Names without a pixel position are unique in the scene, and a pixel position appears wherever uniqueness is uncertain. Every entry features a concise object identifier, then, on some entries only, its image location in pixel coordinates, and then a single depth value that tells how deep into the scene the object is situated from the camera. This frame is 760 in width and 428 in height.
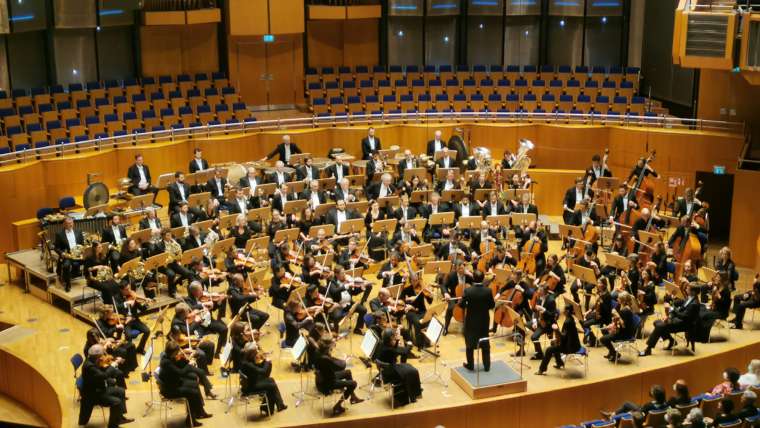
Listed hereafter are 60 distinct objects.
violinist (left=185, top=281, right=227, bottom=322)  15.15
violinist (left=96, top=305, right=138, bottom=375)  14.11
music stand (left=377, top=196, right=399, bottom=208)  19.89
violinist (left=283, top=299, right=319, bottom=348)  14.80
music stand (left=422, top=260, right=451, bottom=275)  16.80
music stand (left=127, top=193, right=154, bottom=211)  18.95
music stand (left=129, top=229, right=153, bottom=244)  17.18
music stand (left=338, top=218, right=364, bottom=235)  18.34
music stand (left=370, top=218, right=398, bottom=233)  18.70
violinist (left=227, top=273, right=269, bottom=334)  15.67
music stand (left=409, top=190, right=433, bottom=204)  20.00
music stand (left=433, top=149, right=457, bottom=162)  22.02
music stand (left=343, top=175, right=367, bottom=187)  21.33
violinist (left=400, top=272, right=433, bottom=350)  15.67
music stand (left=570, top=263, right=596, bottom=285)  16.39
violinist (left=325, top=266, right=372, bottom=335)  15.82
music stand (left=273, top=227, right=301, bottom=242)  17.72
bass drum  21.27
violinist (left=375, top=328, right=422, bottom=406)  13.54
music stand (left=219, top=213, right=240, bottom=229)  18.52
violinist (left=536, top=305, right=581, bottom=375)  14.59
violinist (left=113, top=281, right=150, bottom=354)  14.98
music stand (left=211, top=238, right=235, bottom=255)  17.39
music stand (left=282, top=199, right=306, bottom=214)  19.23
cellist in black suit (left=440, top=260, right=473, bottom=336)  16.28
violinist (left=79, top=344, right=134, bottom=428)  12.92
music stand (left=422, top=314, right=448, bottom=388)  14.02
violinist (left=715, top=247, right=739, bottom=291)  17.08
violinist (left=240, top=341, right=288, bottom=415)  13.02
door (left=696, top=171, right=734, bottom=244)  23.20
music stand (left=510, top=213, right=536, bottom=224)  19.30
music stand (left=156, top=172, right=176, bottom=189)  20.20
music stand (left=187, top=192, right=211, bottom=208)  19.52
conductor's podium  13.88
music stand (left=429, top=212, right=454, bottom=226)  19.23
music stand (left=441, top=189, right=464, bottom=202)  20.00
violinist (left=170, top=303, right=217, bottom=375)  13.47
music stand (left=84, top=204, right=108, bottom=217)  18.36
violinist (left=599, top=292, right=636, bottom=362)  14.97
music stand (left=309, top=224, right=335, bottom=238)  18.42
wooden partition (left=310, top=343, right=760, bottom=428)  13.49
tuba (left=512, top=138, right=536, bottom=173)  22.22
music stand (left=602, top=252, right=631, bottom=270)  16.78
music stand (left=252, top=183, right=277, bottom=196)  20.06
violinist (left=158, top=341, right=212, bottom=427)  12.81
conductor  14.09
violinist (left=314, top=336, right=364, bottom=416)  13.20
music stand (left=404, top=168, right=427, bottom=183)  21.14
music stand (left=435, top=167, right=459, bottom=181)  21.12
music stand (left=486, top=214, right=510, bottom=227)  19.08
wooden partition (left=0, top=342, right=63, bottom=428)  14.62
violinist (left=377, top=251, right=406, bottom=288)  16.17
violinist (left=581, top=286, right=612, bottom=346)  15.25
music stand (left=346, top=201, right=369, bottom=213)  19.36
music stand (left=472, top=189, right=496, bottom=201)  20.06
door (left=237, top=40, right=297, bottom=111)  27.81
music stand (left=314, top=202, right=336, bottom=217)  19.30
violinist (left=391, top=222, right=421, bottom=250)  18.52
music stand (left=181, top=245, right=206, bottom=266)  16.80
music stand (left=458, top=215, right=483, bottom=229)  18.94
